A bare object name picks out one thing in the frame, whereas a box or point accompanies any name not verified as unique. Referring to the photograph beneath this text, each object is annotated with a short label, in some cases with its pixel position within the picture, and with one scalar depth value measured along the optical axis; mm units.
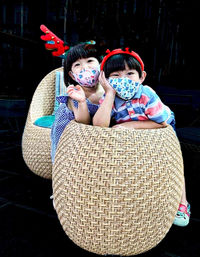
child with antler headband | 1261
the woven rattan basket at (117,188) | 889
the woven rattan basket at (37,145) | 1668
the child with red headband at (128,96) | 1083
